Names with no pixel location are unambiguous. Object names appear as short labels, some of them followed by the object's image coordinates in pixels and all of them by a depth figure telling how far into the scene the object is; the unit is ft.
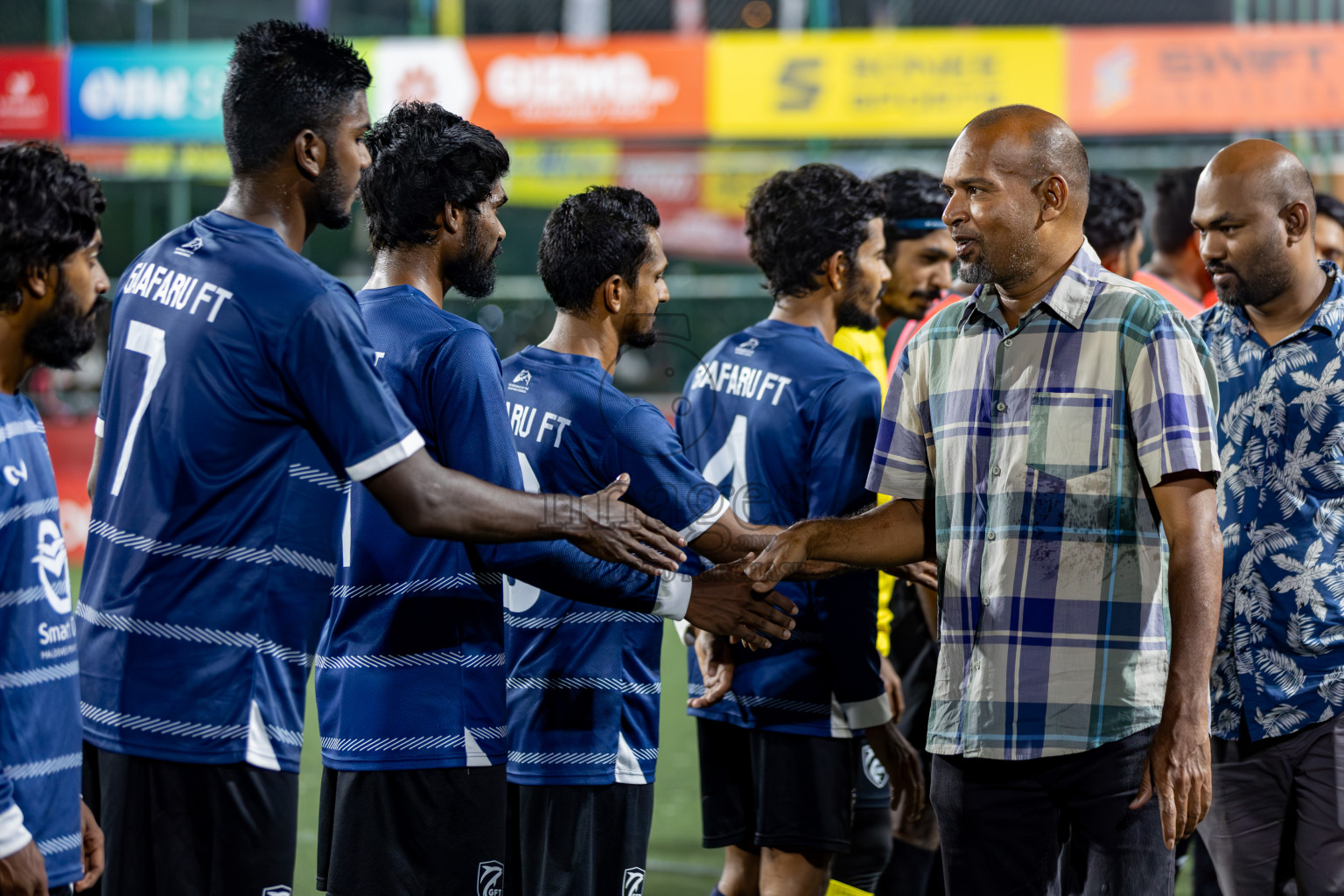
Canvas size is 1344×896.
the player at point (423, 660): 17.98
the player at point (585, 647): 20.57
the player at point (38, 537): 14.33
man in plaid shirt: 16.65
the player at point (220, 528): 15.47
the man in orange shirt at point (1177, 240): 38.24
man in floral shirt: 20.92
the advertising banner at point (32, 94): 95.09
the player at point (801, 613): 23.48
